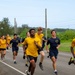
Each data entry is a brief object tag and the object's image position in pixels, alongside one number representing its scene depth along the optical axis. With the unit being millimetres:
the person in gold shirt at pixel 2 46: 21766
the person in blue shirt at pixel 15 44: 19500
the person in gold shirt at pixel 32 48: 11180
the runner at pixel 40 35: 14459
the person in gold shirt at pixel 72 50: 10149
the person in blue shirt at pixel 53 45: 13424
